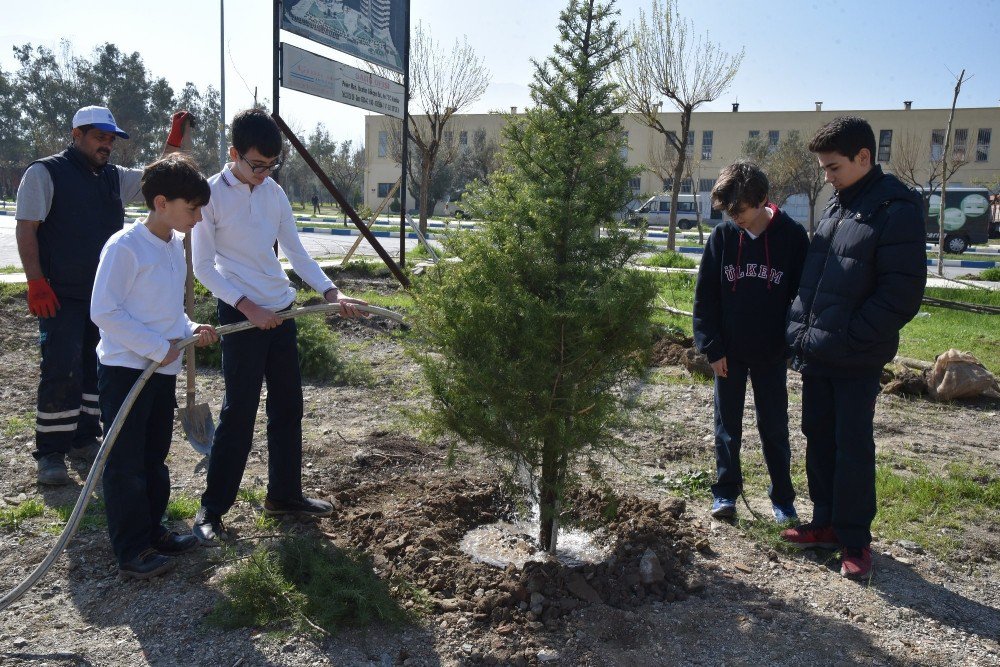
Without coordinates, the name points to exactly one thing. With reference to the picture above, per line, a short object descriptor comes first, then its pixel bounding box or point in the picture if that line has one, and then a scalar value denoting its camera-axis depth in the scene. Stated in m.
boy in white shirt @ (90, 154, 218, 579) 3.14
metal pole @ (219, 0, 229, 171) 19.67
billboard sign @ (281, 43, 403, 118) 9.12
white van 39.25
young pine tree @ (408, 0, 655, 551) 2.96
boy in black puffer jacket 3.28
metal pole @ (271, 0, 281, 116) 8.66
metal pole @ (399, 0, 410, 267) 10.87
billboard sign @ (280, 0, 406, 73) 9.22
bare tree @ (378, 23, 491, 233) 18.81
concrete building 50.09
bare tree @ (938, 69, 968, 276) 16.41
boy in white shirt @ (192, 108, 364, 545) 3.49
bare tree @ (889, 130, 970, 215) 24.47
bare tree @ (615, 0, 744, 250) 19.86
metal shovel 4.97
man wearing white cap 4.34
